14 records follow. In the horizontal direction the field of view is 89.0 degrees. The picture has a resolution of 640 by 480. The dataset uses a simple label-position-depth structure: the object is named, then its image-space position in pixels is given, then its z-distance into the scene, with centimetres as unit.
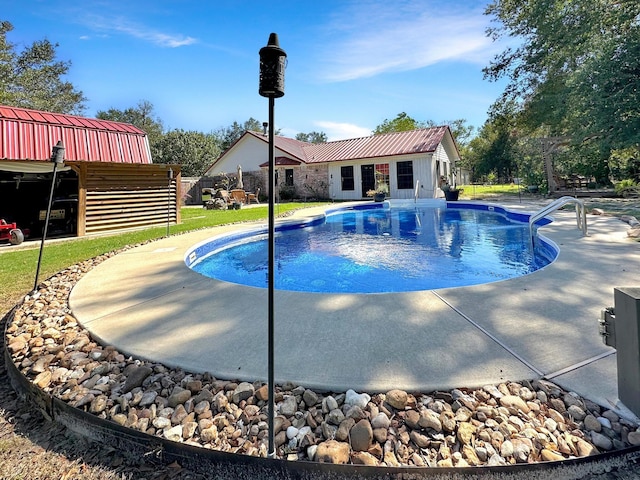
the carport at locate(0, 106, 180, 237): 855
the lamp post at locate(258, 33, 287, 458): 139
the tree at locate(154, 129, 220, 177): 3288
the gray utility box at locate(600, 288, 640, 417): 150
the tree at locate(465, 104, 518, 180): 3179
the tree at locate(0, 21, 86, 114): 2011
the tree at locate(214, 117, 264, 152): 5270
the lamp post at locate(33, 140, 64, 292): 400
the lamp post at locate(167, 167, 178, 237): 998
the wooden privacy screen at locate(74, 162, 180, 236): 920
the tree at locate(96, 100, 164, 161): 4009
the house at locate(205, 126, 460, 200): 1820
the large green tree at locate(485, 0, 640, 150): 1024
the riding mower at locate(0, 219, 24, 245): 782
